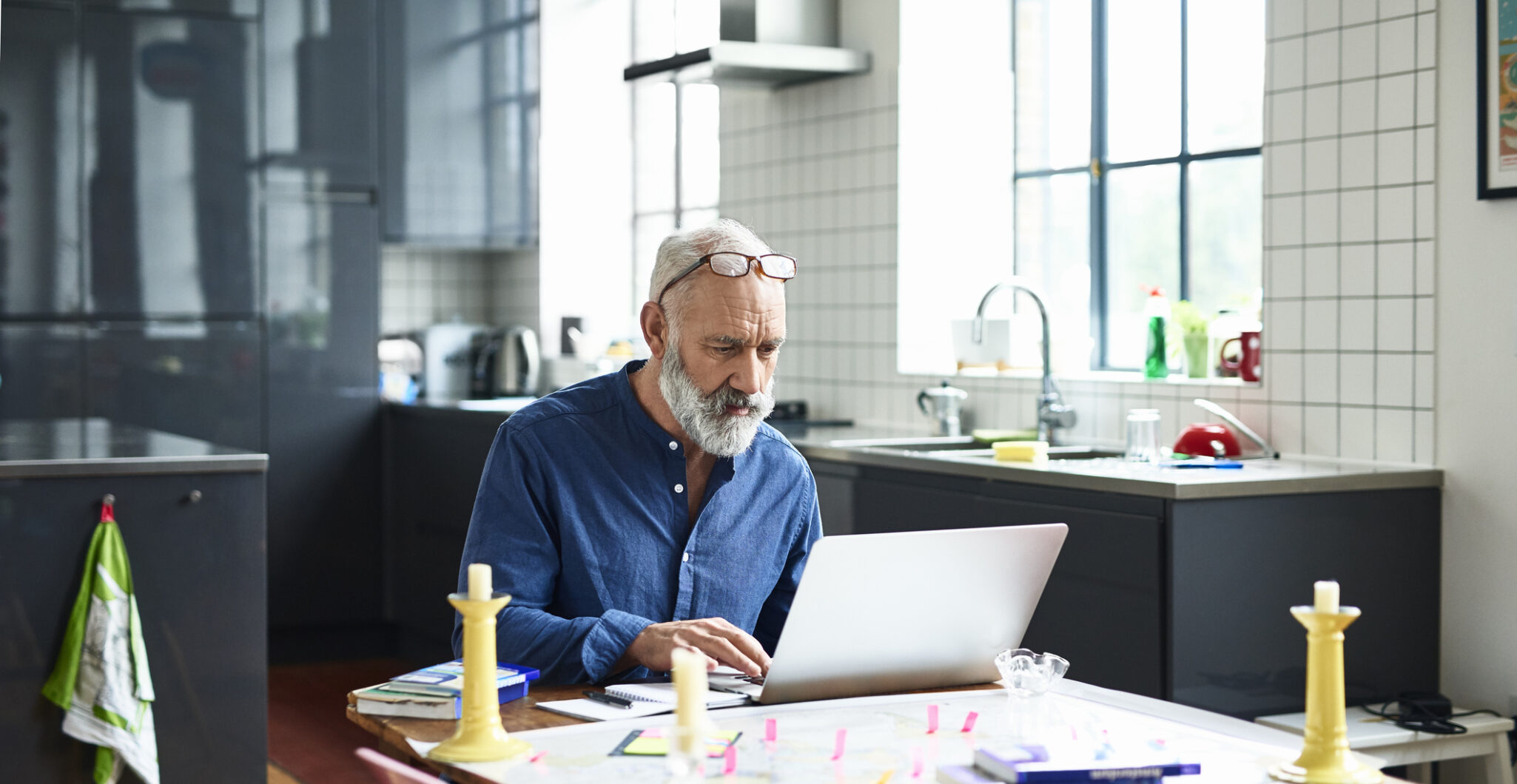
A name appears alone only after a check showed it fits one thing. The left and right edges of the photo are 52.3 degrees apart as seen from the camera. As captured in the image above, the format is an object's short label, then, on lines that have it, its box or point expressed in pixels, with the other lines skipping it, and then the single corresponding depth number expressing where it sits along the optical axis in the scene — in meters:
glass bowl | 1.74
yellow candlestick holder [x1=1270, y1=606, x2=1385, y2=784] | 1.36
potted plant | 3.57
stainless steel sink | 3.89
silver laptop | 1.60
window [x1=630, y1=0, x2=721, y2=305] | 5.64
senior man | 2.04
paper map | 1.43
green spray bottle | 3.63
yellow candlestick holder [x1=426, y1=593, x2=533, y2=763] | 1.45
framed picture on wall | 2.80
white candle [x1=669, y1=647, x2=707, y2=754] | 1.19
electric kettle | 5.73
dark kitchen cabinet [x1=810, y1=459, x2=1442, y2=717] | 2.77
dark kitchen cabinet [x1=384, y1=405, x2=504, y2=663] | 4.89
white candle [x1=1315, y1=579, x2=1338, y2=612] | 1.35
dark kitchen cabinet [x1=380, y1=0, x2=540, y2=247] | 5.36
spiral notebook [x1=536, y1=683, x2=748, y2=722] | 1.66
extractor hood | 4.25
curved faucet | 3.73
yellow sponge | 3.28
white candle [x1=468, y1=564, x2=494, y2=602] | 1.45
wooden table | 1.57
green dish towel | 2.86
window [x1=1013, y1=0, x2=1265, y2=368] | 3.69
